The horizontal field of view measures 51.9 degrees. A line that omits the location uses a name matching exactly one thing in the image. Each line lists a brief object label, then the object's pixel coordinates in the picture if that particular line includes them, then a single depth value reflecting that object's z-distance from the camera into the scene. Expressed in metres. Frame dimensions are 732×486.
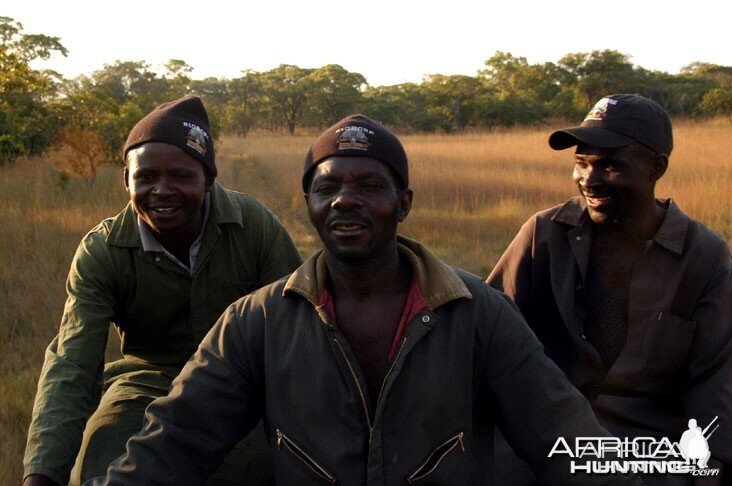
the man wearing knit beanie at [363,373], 2.04
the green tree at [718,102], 27.58
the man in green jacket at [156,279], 2.85
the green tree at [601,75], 34.84
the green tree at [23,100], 10.53
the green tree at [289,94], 53.75
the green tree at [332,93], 51.34
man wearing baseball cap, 2.80
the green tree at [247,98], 55.12
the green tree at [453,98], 39.00
